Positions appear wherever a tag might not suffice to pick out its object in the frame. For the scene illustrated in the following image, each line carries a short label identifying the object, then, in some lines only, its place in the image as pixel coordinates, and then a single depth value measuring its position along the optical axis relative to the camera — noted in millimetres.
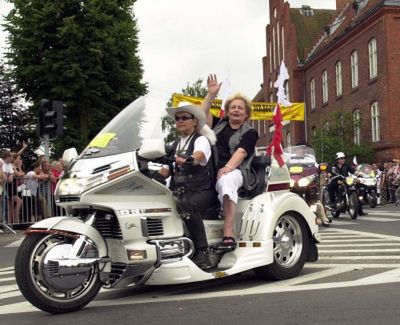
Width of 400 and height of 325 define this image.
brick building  31969
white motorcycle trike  4941
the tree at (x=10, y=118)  42281
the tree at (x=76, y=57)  29984
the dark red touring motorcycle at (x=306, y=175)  11350
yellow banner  21328
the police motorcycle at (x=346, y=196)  14938
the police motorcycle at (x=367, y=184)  18003
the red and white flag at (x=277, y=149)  6617
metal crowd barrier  14094
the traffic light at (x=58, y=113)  14527
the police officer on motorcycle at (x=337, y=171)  15195
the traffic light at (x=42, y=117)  14484
